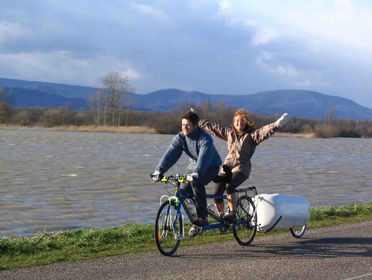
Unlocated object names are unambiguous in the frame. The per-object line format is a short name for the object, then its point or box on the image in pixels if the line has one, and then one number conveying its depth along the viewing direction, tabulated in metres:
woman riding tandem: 8.37
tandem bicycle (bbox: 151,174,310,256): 7.55
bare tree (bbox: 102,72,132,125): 110.31
